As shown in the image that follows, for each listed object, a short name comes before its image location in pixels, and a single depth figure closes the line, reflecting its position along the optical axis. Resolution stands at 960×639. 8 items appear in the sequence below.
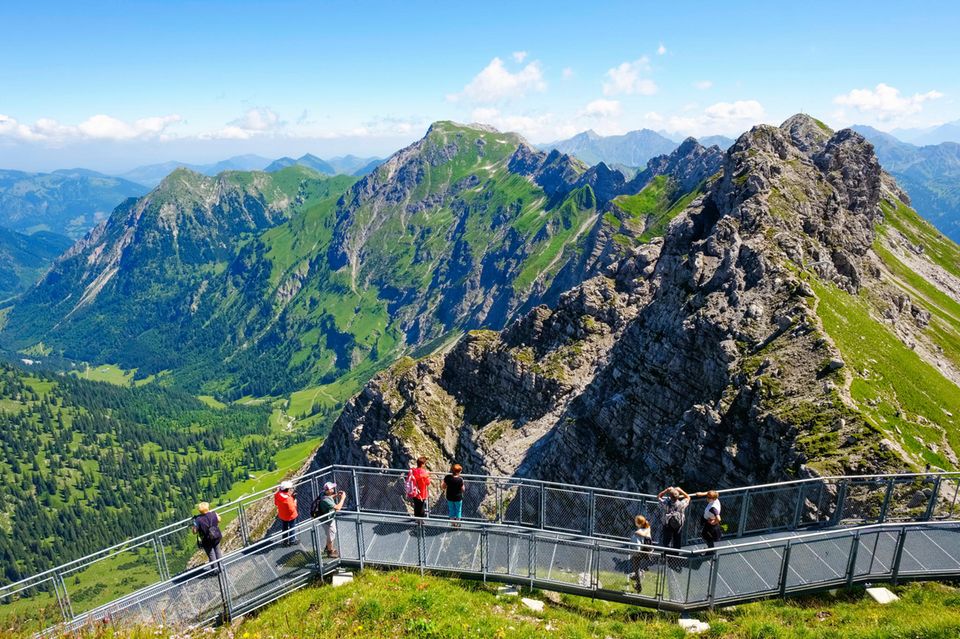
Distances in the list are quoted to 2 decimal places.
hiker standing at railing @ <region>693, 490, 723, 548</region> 22.41
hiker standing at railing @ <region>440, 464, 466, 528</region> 25.28
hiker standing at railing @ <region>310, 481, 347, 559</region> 22.50
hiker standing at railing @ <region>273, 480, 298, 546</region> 23.16
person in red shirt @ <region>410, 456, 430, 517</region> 25.16
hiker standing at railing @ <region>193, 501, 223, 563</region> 21.88
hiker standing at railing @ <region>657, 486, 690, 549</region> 22.42
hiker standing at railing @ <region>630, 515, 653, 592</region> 20.52
